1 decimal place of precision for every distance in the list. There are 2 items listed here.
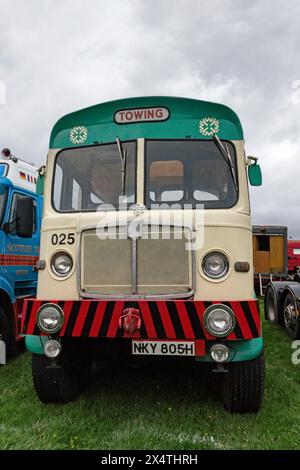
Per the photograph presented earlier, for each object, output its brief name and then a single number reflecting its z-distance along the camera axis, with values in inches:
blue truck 218.4
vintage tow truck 130.5
